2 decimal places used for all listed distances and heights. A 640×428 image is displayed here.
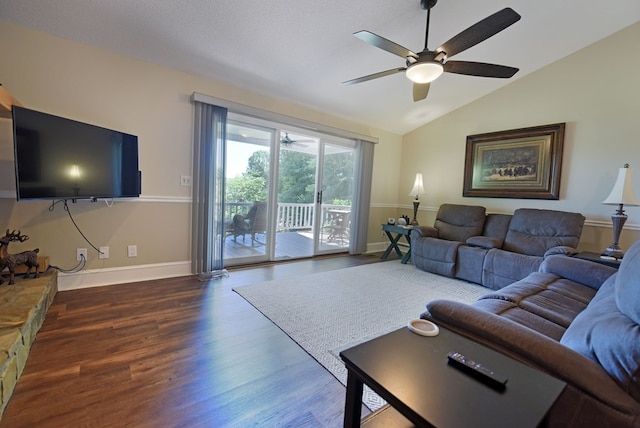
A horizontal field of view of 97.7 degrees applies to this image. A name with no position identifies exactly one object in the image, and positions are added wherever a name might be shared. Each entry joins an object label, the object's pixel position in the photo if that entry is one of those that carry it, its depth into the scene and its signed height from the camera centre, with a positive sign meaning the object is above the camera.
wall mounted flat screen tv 1.87 +0.21
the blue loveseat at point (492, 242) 3.13 -0.47
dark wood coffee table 0.72 -0.54
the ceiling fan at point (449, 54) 1.77 +1.10
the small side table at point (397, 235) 4.29 -0.58
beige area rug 1.97 -0.99
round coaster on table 1.12 -0.52
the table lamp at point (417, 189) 4.62 +0.20
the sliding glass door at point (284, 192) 3.69 +0.05
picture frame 3.57 +0.59
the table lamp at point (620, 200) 2.75 +0.10
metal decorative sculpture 2.01 -0.55
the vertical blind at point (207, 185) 3.17 +0.07
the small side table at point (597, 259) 2.49 -0.47
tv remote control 0.83 -0.52
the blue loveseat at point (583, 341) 0.81 -0.50
